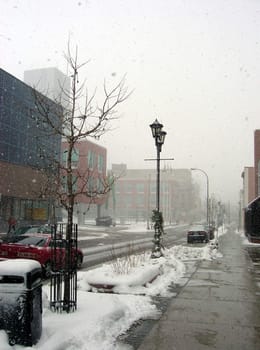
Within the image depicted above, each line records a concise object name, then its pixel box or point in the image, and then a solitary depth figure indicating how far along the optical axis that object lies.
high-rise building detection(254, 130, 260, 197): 48.53
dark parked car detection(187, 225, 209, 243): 36.78
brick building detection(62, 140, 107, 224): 75.96
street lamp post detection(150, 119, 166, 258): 17.08
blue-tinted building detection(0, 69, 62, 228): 42.66
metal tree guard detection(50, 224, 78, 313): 7.66
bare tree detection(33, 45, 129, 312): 8.32
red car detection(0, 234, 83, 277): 14.53
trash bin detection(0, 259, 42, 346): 5.41
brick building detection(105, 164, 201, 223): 136.75
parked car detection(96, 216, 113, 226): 73.50
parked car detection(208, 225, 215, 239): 42.44
